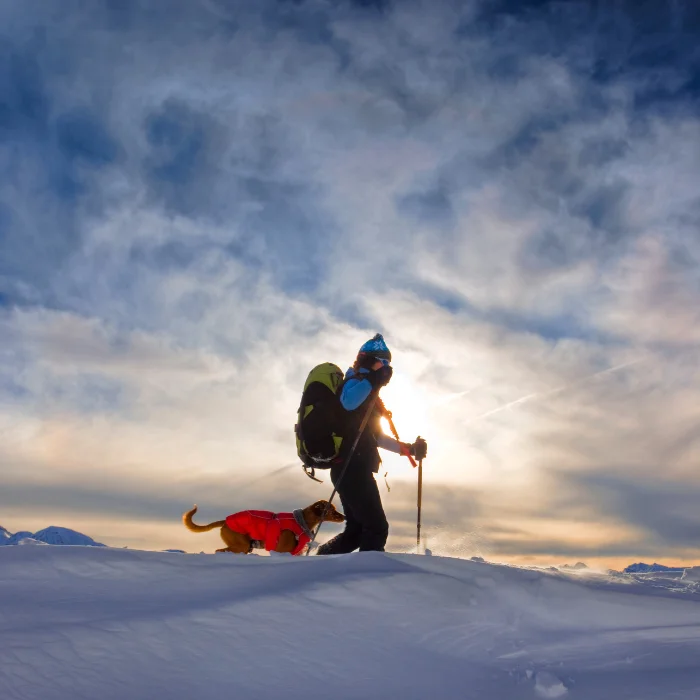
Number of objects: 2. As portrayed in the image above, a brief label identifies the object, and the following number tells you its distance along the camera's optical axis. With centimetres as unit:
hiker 615
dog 699
